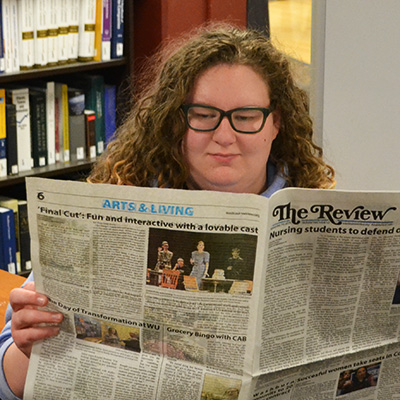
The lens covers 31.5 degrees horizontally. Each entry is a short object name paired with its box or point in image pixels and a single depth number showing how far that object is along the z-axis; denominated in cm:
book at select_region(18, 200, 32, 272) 264
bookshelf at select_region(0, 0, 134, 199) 258
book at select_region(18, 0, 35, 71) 251
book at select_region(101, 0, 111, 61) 276
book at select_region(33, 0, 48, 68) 255
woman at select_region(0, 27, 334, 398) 121
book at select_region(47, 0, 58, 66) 259
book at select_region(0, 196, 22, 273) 261
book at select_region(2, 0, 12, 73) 247
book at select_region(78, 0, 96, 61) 270
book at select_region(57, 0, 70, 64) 262
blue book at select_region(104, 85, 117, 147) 288
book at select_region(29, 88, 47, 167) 264
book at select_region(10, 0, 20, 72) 249
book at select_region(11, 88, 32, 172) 258
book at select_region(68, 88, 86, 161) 277
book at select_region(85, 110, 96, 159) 281
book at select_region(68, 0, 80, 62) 266
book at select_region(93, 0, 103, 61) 273
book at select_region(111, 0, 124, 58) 280
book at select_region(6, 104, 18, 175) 256
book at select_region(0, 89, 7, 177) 253
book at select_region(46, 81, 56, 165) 268
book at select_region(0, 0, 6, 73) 246
